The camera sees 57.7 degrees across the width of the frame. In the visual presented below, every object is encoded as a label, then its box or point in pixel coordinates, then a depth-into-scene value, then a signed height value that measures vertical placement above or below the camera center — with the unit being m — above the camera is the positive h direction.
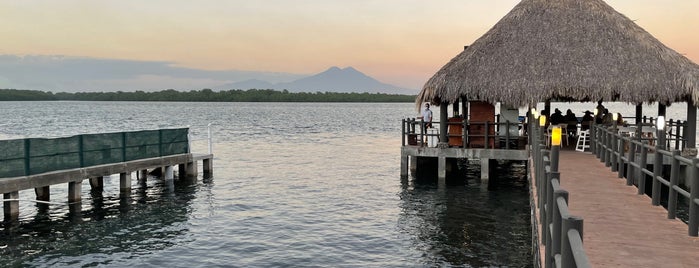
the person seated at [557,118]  22.25 -0.38
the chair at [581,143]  18.98 -1.17
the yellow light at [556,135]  7.94 -0.36
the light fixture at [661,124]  10.45 -0.27
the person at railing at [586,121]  21.27 -0.47
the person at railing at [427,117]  21.42 -0.33
